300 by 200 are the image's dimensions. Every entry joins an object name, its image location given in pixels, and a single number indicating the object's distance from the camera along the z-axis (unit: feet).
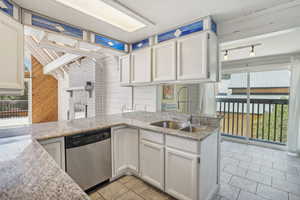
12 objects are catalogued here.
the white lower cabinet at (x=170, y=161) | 4.96
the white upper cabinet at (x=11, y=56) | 4.62
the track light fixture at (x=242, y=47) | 9.80
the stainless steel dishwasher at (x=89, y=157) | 5.43
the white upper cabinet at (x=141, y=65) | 8.27
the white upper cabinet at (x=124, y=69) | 9.51
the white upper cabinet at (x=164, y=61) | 7.22
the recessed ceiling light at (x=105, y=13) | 5.63
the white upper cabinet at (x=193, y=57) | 6.19
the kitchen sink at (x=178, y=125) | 6.50
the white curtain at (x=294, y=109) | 10.12
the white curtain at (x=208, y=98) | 11.07
